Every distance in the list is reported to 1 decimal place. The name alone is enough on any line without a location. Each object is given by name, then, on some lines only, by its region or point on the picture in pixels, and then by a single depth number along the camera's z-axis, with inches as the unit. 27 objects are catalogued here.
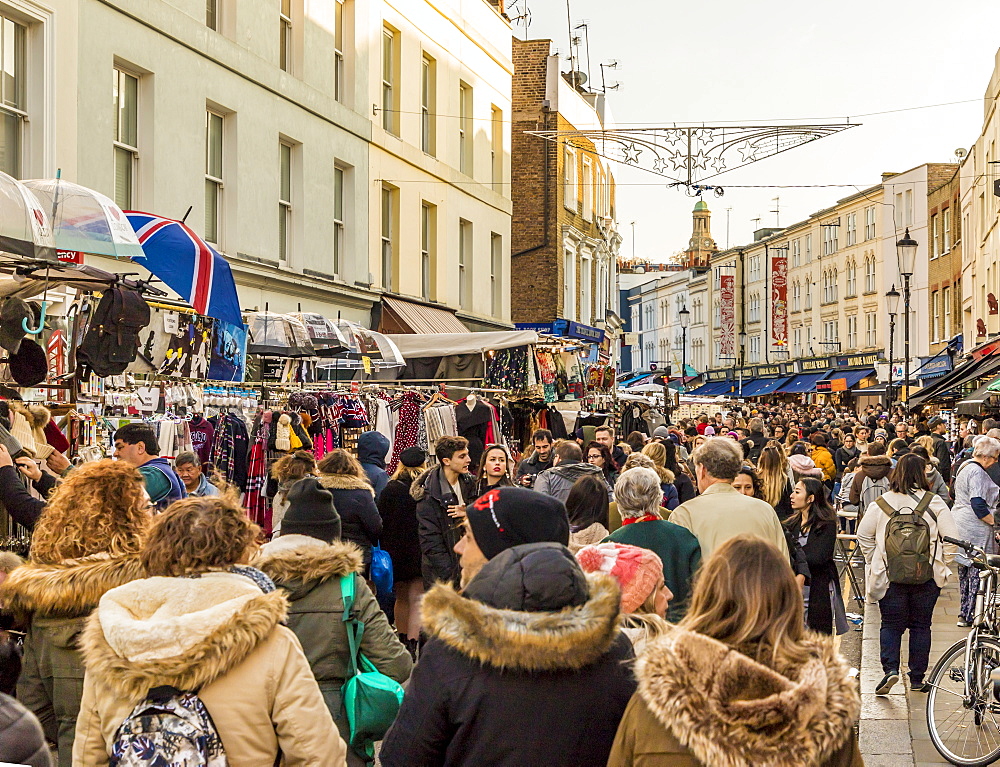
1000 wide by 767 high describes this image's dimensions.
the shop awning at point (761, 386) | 2797.7
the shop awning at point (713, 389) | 3107.8
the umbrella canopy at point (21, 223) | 263.4
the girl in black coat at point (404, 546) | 357.4
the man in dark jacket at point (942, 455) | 709.9
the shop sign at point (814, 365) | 2678.2
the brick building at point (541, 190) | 1371.8
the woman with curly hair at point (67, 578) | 169.5
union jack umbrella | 361.7
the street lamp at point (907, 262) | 1157.1
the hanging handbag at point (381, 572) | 312.7
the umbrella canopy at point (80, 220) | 303.9
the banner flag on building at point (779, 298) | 2859.3
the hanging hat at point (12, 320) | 307.3
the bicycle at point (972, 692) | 281.4
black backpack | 344.2
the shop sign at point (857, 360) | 2447.1
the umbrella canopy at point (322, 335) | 517.3
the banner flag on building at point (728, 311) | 3043.8
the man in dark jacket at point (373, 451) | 393.4
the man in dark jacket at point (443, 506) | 344.2
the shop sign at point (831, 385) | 2373.3
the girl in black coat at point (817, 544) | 351.6
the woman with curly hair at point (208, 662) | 137.2
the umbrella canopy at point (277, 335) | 509.7
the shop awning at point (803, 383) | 2655.0
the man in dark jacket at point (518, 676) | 125.8
